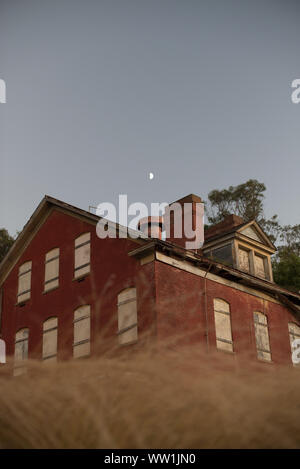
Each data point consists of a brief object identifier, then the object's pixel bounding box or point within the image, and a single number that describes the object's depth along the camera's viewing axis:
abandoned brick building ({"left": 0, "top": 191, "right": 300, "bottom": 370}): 18.88
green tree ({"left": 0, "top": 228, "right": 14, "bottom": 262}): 42.08
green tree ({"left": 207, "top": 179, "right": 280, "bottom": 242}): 41.94
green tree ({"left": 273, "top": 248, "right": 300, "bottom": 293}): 32.25
